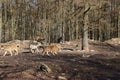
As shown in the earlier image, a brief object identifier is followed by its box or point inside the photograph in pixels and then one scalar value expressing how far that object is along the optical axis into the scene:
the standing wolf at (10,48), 25.33
